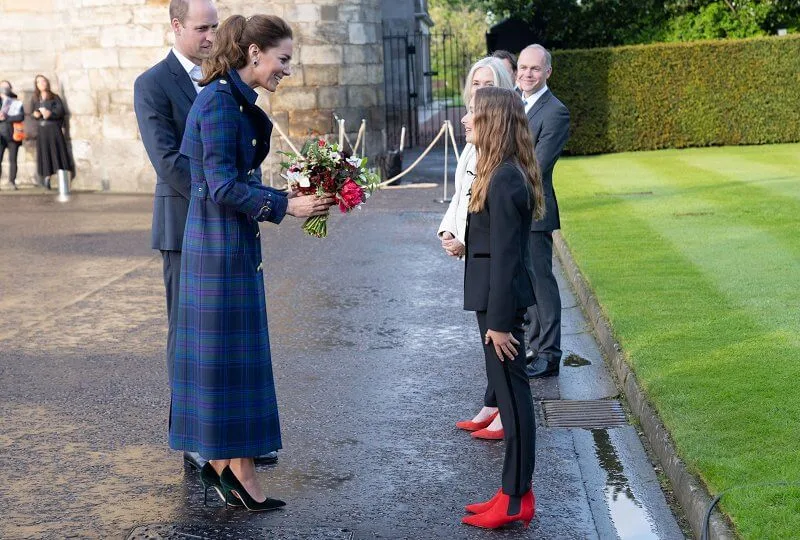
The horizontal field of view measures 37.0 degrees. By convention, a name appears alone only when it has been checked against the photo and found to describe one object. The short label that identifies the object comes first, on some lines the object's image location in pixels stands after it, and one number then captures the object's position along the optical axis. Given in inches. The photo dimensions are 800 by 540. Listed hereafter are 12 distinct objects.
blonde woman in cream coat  232.1
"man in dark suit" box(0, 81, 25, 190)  829.2
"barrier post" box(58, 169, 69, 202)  785.6
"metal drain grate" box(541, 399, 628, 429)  254.8
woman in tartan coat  189.3
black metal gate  1027.3
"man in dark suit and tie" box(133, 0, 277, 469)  223.5
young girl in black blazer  190.1
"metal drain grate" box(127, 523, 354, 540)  189.5
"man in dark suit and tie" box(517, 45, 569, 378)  288.4
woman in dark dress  812.6
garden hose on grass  177.5
